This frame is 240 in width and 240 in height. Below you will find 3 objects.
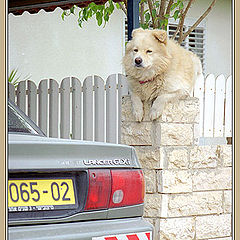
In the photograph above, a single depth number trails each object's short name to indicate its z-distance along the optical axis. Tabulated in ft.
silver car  18.79
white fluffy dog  36.57
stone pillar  37.39
